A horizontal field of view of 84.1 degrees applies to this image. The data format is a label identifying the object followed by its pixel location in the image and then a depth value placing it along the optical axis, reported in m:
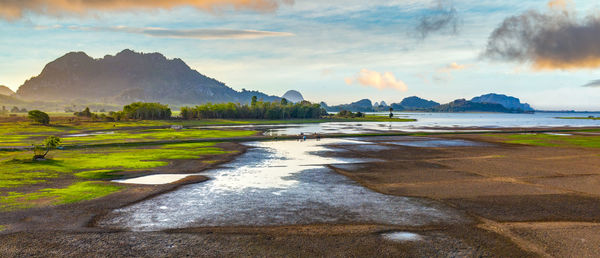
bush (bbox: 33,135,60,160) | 32.75
